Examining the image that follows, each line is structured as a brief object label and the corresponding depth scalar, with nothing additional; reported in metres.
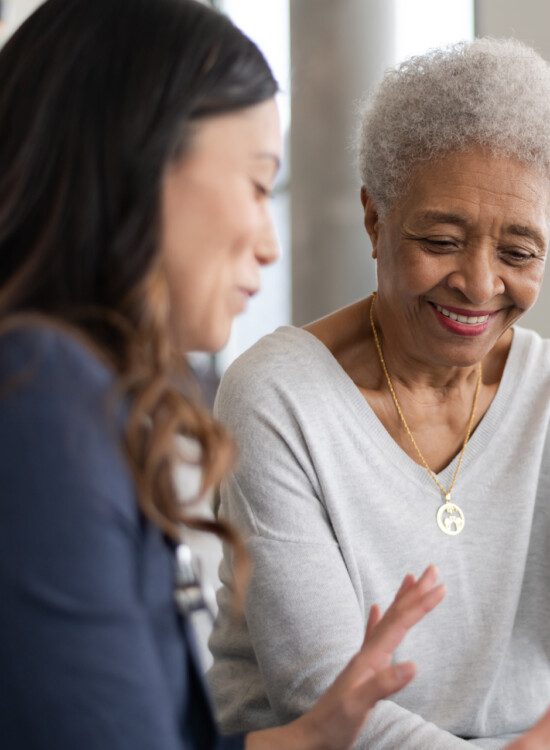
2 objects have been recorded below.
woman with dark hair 1.13
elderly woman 1.56
